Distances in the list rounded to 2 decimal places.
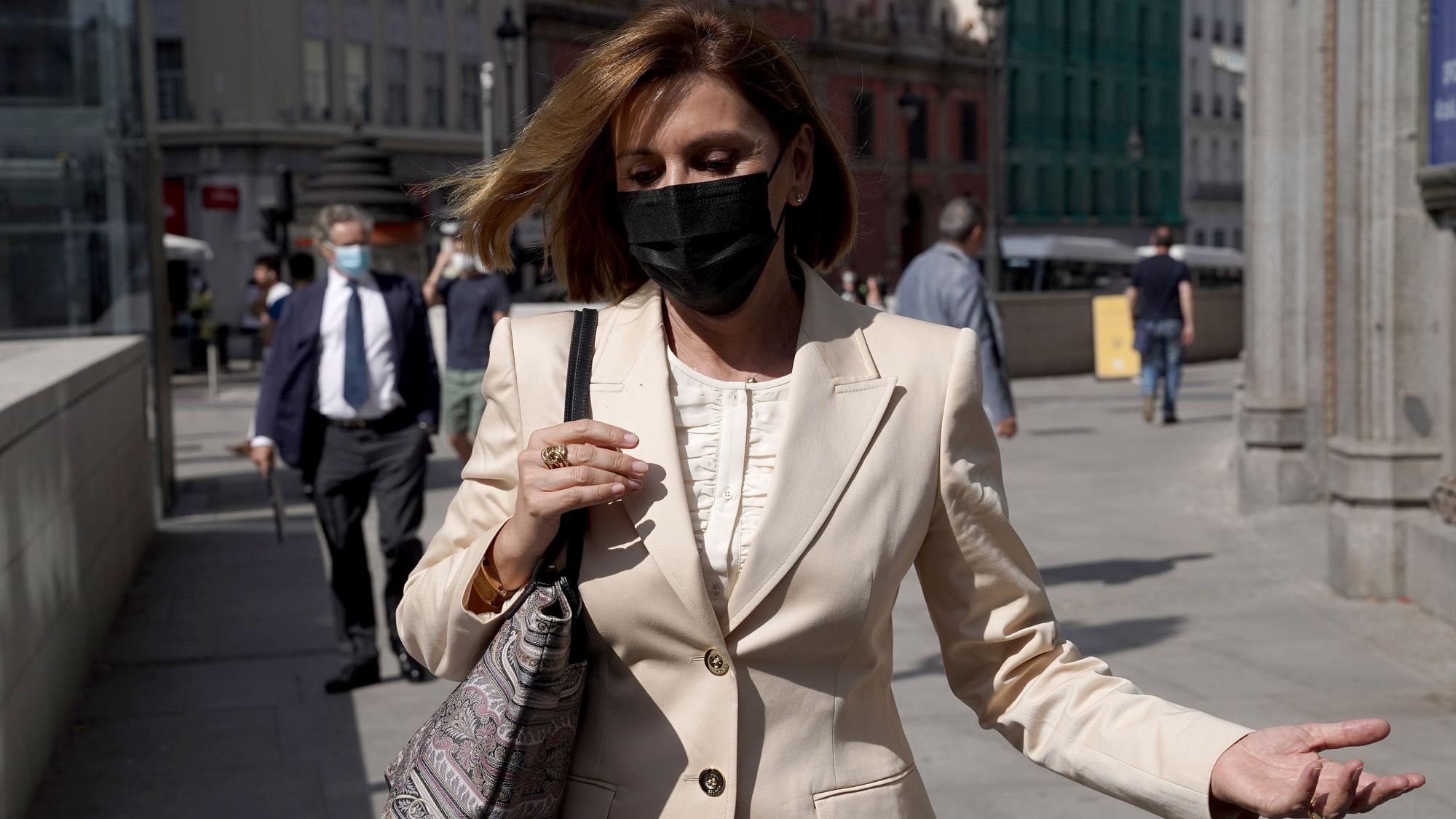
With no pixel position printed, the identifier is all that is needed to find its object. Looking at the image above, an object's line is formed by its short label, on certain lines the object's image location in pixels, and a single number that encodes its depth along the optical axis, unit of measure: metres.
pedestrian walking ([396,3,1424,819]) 2.26
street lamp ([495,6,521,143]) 30.92
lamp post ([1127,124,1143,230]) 43.12
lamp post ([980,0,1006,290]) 29.64
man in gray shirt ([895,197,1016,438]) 8.77
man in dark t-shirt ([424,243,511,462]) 11.65
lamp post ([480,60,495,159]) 35.56
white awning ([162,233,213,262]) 35.12
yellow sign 25.28
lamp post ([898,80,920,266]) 36.08
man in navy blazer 7.38
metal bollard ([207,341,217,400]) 25.31
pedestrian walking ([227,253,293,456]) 17.54
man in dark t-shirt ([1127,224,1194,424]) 18.81
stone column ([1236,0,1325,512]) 11.07
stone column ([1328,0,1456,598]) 8.17
